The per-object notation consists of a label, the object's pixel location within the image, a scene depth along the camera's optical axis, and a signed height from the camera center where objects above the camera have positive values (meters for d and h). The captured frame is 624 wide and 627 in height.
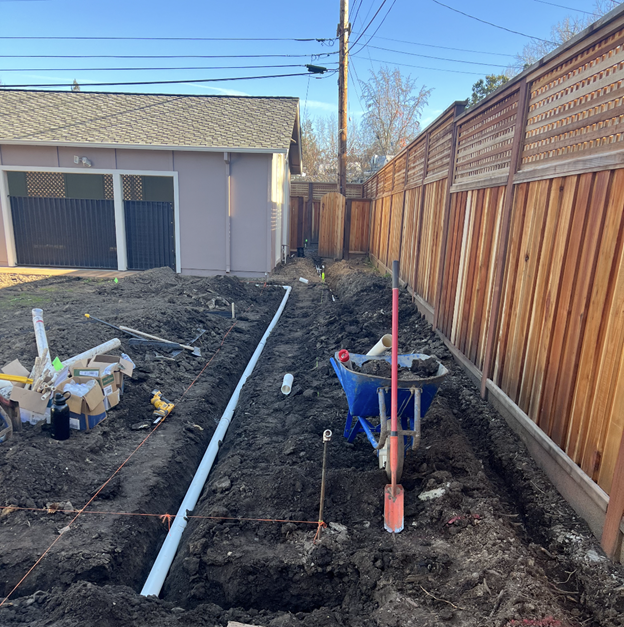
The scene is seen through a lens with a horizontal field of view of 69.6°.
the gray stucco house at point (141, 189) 12.51 +0.46
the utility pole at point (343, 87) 17.25 +4.81
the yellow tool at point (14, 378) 4.25 -1.65
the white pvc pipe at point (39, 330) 4.79 -1.37
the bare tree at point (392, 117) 38.06 +8.12
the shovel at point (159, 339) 6.68 -1.98
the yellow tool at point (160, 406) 4.93 -2.20
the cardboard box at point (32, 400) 4.06 -1.80
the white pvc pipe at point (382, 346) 4.19 -1.21
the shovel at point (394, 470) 2.99 -1.74
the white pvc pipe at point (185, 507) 2.85 -2.31
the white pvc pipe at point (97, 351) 4.84 -1.75
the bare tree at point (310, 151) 43.28 +5.74
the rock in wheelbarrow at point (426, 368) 3.86 -1.29
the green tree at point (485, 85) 32.66 +9.84
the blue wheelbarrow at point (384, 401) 3.33 -1.43
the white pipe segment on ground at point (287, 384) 5.48 -2.10
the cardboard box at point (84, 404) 4.29 -1.90
